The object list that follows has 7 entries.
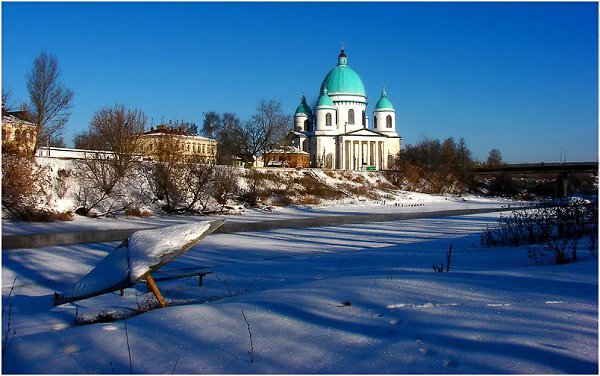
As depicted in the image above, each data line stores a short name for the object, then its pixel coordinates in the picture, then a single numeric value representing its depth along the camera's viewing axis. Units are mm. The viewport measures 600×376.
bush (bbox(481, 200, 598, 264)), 9348
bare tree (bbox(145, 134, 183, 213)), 33625
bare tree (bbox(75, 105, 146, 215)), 31641
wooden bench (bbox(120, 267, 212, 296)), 9777
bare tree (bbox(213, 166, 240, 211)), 35688
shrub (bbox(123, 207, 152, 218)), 30531
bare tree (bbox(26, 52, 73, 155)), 33031
